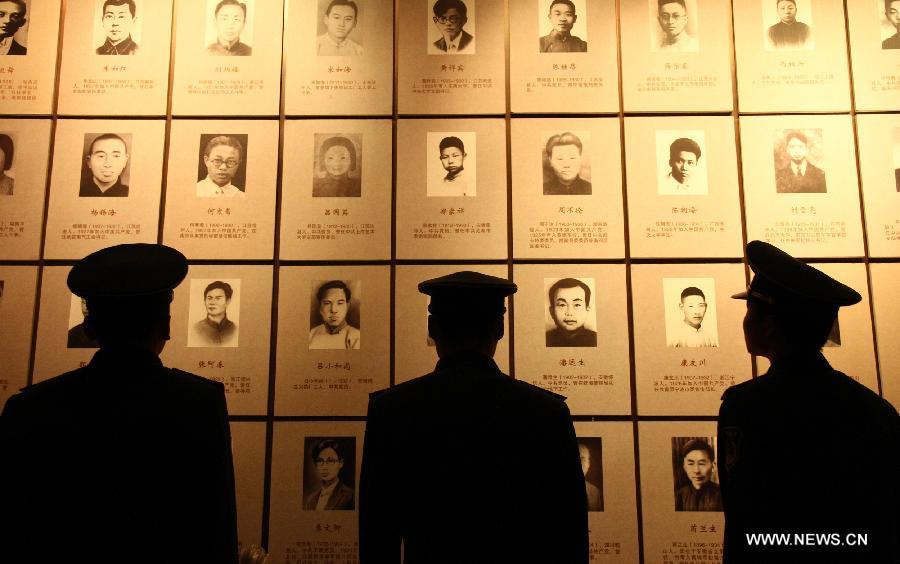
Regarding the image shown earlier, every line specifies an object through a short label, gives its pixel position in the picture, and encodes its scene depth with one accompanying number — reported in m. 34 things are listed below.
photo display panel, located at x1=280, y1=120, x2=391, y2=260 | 3.12
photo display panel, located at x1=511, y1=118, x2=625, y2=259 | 3.12
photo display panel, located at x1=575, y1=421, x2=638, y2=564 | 2.89
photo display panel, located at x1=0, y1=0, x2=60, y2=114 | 3.25
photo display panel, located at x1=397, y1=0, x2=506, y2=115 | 3.23
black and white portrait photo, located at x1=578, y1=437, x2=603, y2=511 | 2.93
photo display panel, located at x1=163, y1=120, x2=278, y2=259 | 3.13
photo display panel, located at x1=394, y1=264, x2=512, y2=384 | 3.02
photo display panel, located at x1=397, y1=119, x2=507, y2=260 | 3.11
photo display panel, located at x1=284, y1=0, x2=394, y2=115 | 3.23
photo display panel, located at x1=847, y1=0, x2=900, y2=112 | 3.22
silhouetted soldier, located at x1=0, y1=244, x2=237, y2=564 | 1.57
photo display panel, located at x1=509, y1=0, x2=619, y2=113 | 3.23
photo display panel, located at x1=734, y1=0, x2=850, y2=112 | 3.22
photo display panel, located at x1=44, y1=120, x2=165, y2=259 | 3.12
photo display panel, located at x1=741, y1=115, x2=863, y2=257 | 3.10
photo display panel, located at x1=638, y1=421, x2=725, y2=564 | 2.89
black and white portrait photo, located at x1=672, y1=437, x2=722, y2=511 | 2.92
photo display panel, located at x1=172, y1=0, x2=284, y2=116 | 3.24
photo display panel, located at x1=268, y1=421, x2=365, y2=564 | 2.89
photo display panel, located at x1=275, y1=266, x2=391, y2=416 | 3.00
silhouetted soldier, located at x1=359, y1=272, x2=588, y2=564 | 1.70
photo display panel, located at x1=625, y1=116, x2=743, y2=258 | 3.12
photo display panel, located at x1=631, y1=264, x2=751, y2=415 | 3.00
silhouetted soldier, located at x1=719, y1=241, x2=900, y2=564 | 1.70
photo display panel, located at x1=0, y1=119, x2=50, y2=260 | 3.13
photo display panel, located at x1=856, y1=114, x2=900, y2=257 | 3.10
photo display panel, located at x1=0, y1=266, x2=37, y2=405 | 3.01
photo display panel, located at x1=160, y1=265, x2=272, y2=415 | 3.01
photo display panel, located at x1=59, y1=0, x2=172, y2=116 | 3.25
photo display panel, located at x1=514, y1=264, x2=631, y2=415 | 3.00
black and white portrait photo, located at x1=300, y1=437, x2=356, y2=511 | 2.94
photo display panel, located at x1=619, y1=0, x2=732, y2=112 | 3.23
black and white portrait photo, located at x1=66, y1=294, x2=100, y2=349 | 3.05
